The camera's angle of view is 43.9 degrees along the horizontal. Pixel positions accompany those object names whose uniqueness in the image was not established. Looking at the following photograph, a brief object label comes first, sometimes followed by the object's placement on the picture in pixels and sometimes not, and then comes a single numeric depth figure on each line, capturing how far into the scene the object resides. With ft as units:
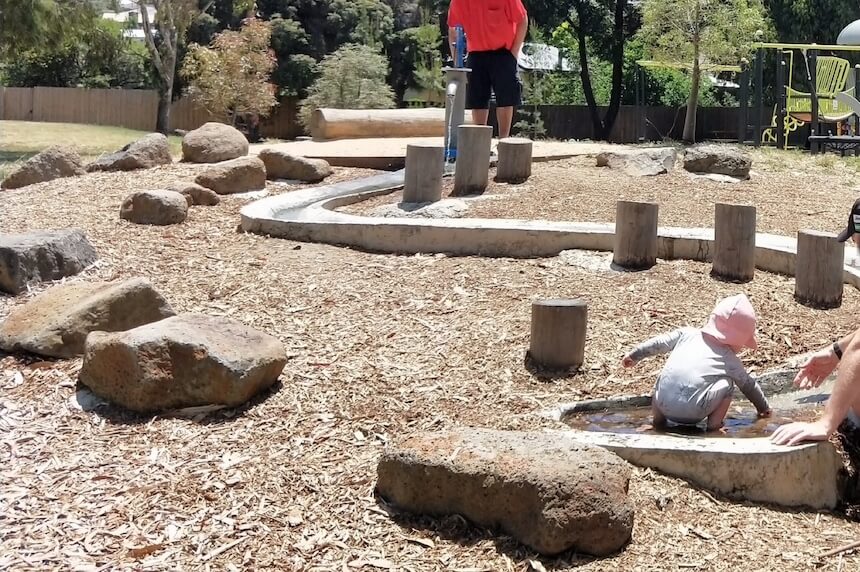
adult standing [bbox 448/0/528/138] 30.01
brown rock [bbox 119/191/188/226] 25.13
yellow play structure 57.77
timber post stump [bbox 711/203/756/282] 19.53
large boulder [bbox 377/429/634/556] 10.99
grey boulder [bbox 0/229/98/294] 19.40
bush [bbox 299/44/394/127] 72.38
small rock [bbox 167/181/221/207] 27.71
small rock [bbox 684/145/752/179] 32.12
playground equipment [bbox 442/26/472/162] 30.17
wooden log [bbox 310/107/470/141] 42.34
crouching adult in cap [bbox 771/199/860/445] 12.28
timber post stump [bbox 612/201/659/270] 20.10
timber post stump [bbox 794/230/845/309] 18.38
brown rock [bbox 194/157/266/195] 29.45
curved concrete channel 12.41
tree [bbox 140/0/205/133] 87.25
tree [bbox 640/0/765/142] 53.26
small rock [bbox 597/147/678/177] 32.09
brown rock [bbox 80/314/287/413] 14.56
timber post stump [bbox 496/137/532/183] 28.71
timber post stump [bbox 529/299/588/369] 15.70
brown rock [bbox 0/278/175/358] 16.48
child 13.66
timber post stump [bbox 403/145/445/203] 25.73
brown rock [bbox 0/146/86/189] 33.45
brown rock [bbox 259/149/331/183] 32.32
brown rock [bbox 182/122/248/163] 34.71
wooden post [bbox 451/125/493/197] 26.81
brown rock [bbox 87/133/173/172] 34.63
